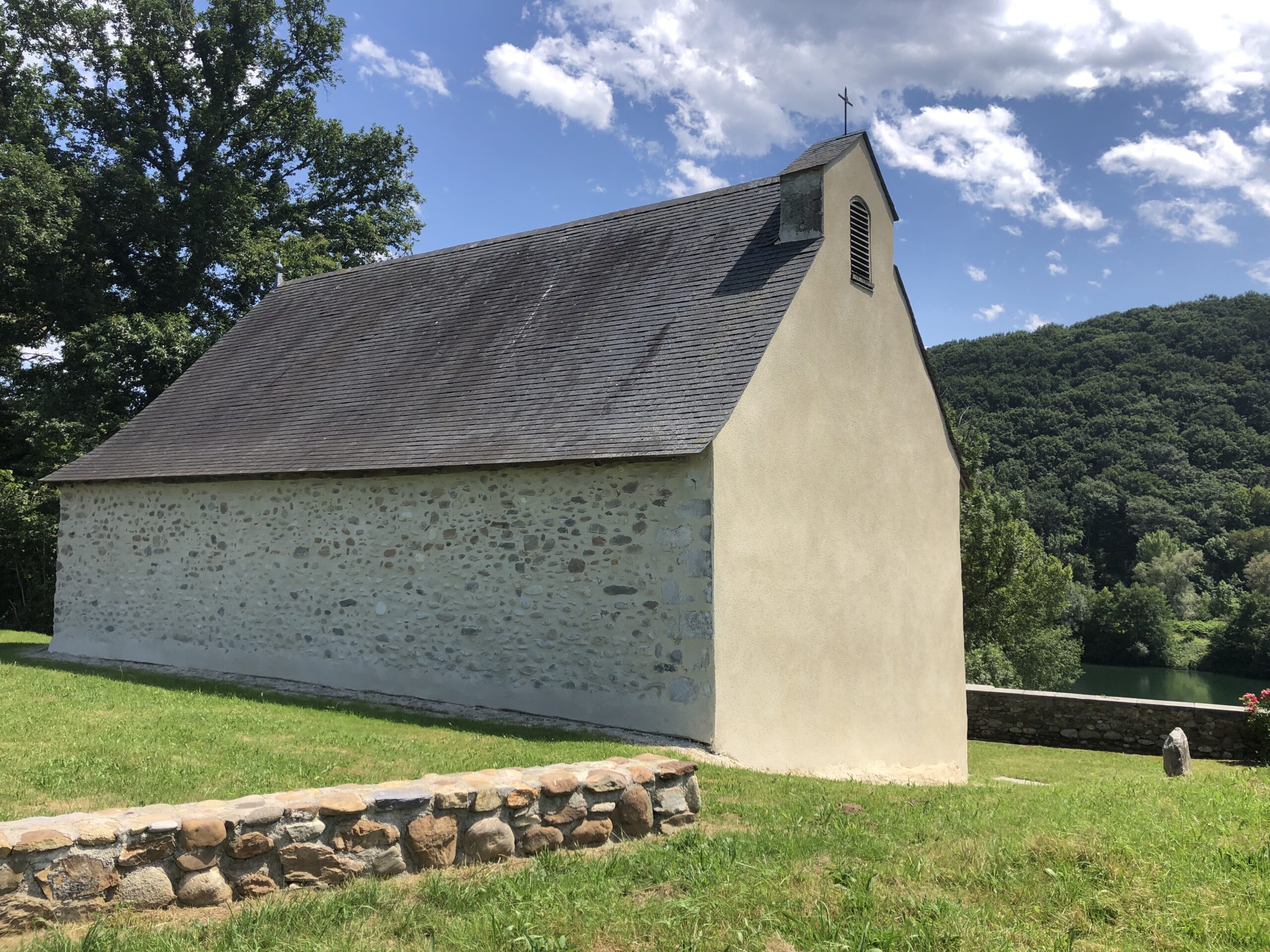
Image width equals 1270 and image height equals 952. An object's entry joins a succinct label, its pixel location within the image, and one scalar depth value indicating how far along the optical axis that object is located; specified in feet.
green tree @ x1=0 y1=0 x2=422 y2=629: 72.08
